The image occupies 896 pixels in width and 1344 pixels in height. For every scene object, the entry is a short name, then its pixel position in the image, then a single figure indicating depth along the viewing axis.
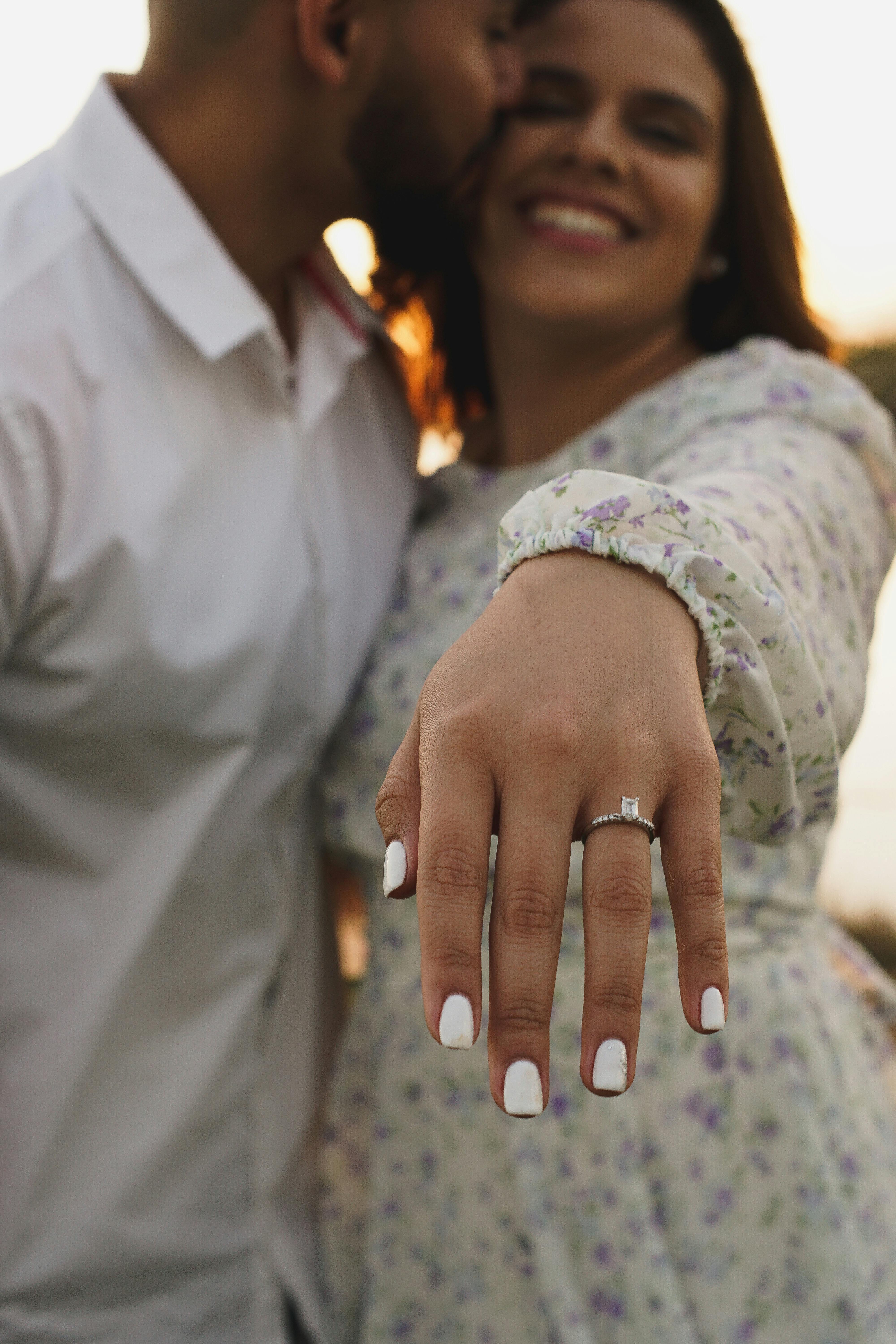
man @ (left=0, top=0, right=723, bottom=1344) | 0.94
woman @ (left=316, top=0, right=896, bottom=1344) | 0.63
